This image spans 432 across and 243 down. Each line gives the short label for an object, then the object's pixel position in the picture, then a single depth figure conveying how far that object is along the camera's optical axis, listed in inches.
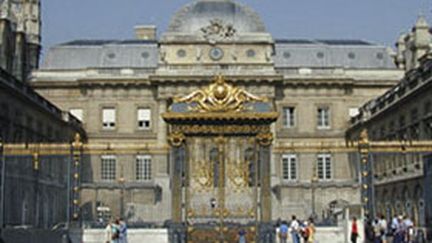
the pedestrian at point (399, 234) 909.2
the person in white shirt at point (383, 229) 956.6
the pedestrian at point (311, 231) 937.5
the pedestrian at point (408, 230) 929.6
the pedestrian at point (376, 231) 894.1
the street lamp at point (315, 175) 1722.4
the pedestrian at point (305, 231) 943.0
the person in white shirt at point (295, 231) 960.3
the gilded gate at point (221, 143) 845.2
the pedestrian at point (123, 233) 867.4
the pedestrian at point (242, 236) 826.2
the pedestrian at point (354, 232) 887.1
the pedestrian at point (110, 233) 851.4
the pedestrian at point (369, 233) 871.1
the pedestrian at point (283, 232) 950.4
